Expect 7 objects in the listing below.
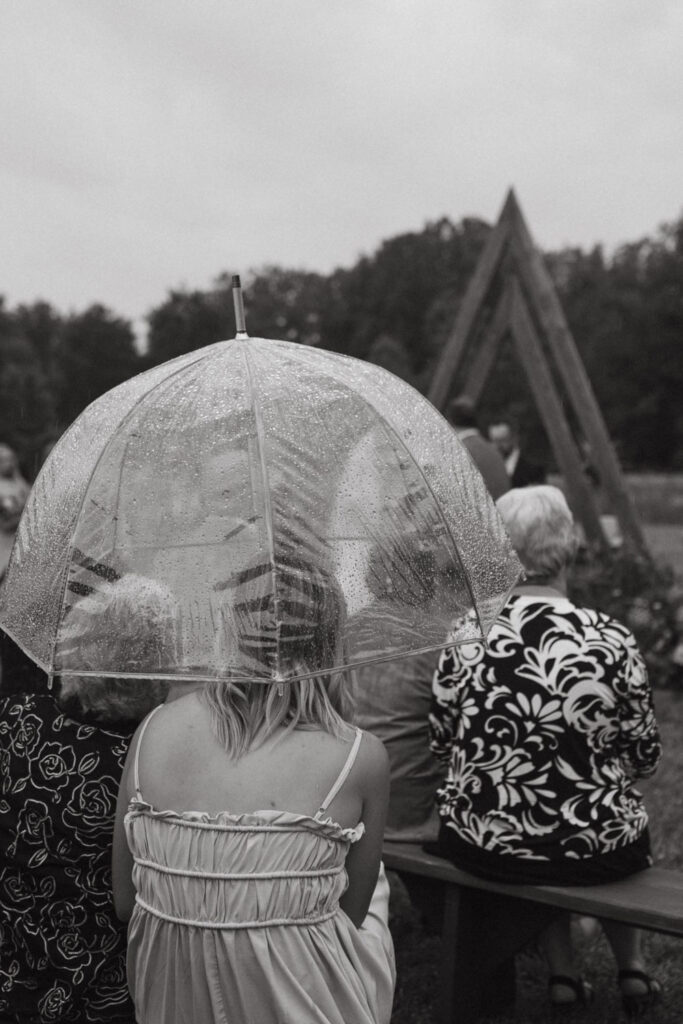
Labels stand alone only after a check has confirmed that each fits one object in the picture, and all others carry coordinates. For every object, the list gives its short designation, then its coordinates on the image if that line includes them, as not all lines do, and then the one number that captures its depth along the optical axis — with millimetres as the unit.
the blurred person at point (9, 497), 8203
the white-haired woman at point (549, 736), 3172
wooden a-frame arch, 8758
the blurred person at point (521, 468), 8297
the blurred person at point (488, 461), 6157
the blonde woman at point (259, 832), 2070
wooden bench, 3395
